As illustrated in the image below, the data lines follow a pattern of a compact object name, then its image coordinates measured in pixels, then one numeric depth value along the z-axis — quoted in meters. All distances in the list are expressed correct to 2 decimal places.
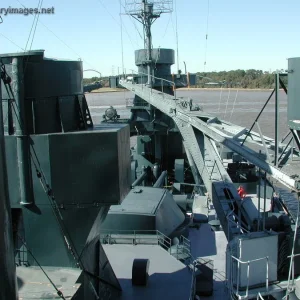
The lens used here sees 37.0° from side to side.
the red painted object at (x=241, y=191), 18.69
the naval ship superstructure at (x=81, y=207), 6.70
